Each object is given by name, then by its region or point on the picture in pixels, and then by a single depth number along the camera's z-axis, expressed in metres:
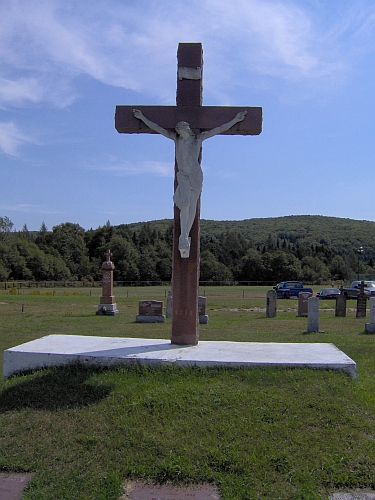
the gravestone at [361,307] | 20.67
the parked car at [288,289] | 39.94
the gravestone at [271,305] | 21.77
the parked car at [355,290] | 36.02
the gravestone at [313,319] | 15.12
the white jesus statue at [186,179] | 6.64
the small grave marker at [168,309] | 19.36
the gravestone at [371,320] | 14.92
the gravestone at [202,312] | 18.27
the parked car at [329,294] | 40.27
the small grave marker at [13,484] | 3.64
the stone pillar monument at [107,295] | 23.14
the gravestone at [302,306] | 21.77
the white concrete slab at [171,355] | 5.57
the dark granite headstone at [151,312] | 19.27
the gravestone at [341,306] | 21.31
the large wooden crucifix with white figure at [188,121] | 6.72
